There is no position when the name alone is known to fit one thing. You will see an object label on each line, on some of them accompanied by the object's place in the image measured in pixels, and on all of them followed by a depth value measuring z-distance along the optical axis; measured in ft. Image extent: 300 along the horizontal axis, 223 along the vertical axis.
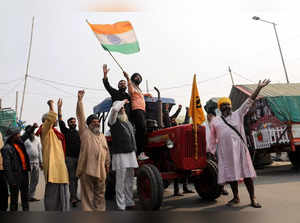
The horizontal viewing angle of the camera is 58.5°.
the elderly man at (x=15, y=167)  14.26
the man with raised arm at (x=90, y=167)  13.99
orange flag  15.67
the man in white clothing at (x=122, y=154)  14.78
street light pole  60.18
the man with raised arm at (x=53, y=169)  13.02
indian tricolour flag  20.63
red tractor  14.12
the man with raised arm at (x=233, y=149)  14.39
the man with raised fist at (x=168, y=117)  20.92
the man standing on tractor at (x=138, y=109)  17.12
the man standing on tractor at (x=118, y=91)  17.49
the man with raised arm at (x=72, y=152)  18.92
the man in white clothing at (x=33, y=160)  21.97
